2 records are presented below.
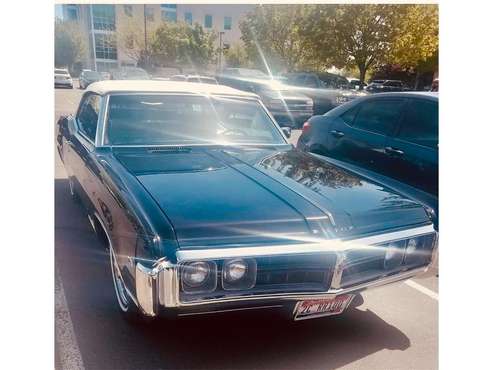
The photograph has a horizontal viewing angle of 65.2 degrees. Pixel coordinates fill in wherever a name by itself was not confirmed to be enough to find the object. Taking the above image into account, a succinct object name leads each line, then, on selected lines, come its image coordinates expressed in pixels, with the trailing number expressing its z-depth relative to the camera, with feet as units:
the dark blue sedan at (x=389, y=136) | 11.62
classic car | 5.74
